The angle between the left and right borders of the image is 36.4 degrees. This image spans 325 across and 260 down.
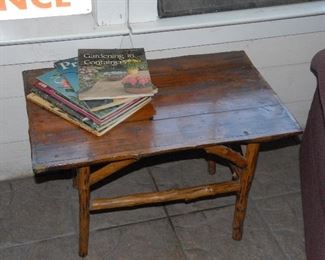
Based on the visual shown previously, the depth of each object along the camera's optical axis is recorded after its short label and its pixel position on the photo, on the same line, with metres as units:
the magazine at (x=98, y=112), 1.34
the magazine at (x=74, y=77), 1.37
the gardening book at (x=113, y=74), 1.39
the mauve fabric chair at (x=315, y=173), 1.41
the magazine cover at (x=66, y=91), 1.36
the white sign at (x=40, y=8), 1.58
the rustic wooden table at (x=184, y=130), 1.30
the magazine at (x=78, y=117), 1.34
